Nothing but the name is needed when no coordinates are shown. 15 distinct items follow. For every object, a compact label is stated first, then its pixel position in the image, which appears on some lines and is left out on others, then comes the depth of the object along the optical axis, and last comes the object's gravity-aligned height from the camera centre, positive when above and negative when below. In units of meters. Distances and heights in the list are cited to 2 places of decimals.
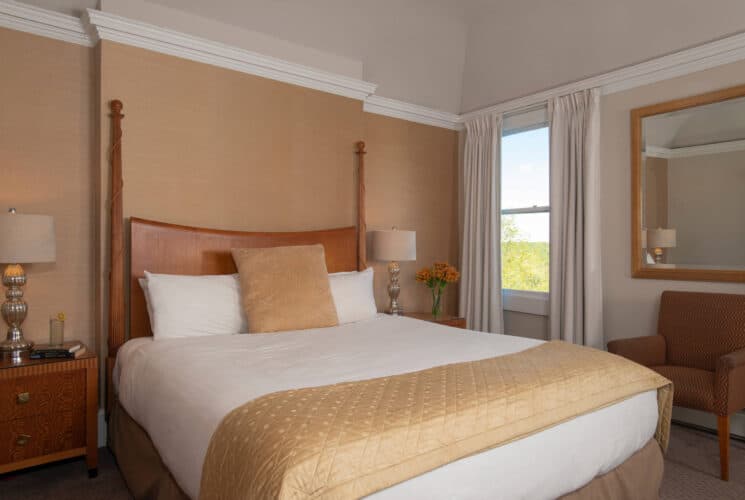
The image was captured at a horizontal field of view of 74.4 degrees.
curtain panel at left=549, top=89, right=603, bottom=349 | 3.84 +0.21
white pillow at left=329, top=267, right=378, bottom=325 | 3.31 -0.35
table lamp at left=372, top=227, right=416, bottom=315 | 4.07 -0.03
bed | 1.54 -0.58
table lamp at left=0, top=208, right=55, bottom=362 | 2.52 -0.05
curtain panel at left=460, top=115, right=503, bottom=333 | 4.62 +0.17
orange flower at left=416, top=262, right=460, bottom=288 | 4.39 -0.27
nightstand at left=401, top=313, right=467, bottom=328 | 4.13 -0.63
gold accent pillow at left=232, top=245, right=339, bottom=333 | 2.85 -0.27
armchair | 2.61 -0.65
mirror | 3.25 +0.41
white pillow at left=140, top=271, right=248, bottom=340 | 2.70 -0.35
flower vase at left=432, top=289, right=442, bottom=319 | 4.33 -0.56
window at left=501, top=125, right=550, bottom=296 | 4.46 +0.33
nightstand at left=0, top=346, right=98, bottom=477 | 2.42 -0.86
